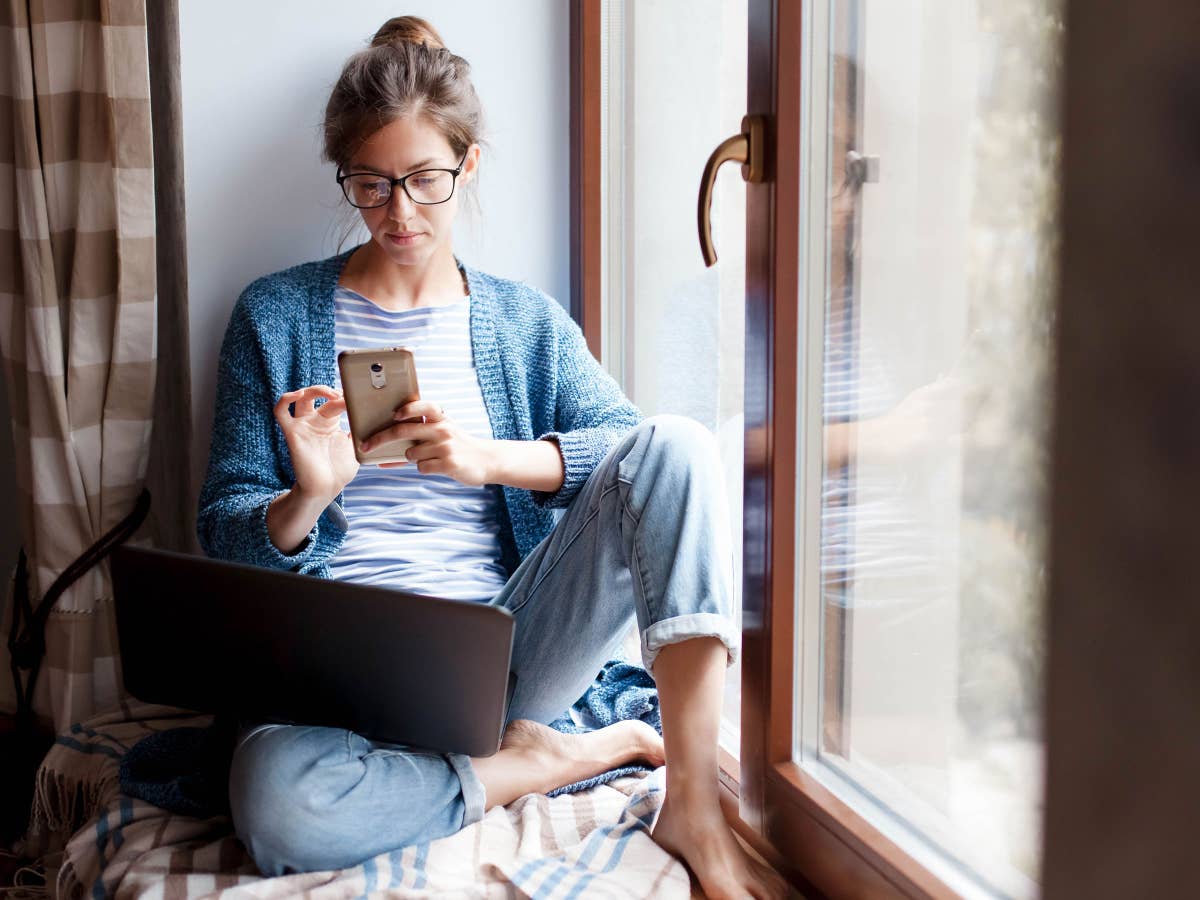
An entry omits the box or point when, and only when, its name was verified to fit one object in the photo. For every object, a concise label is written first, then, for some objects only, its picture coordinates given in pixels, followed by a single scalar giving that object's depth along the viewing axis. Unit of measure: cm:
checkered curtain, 146
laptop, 103
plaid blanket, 105
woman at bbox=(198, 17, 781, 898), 112
